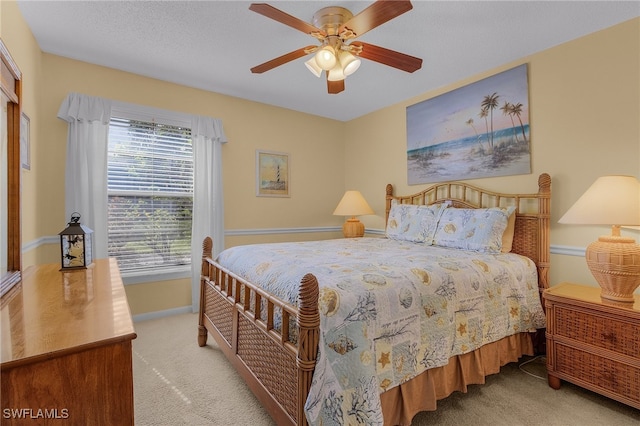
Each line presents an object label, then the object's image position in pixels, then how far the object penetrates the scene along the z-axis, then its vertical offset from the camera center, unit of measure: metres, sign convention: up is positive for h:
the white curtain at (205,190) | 3.45 +0.28
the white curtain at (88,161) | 2.80 +0.52
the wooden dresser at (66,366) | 0.71 -0.37
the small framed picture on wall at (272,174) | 3.99 +0.54
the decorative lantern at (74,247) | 1.66 -0.18
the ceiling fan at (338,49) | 1.82 +1.10
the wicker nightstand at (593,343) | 1.72 -0.82
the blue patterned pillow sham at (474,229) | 2.50 -0.15
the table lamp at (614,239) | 1.79 -0.18
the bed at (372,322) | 1.29 -0.60
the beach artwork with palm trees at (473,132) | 2.78 +0.84
